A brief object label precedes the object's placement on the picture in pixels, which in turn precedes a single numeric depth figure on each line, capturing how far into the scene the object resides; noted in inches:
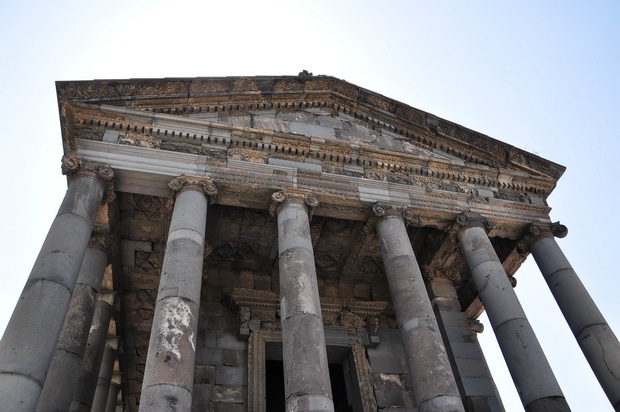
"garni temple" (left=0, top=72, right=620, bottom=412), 348.2
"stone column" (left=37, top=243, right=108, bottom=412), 384.5
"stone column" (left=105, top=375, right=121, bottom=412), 596.6
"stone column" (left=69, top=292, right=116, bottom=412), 453.7
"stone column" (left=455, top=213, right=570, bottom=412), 373.4
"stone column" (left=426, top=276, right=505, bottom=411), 475.8
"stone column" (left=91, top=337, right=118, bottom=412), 542.0
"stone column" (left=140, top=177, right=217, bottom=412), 291.9
